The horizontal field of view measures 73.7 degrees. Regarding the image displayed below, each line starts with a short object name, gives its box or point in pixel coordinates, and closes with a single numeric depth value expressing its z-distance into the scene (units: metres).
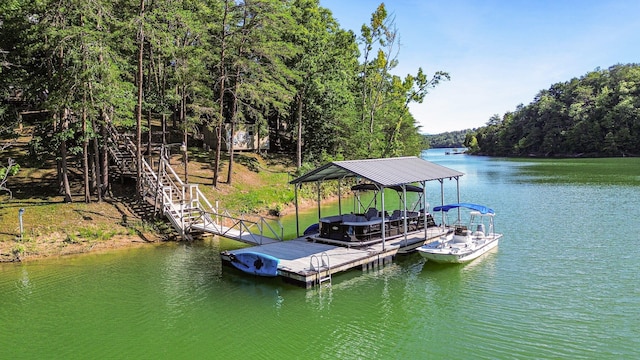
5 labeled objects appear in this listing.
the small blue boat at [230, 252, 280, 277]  15.09
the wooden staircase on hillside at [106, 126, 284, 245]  20.33
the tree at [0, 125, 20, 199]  17.32
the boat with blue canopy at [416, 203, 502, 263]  16.78
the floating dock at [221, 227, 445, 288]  14.75
